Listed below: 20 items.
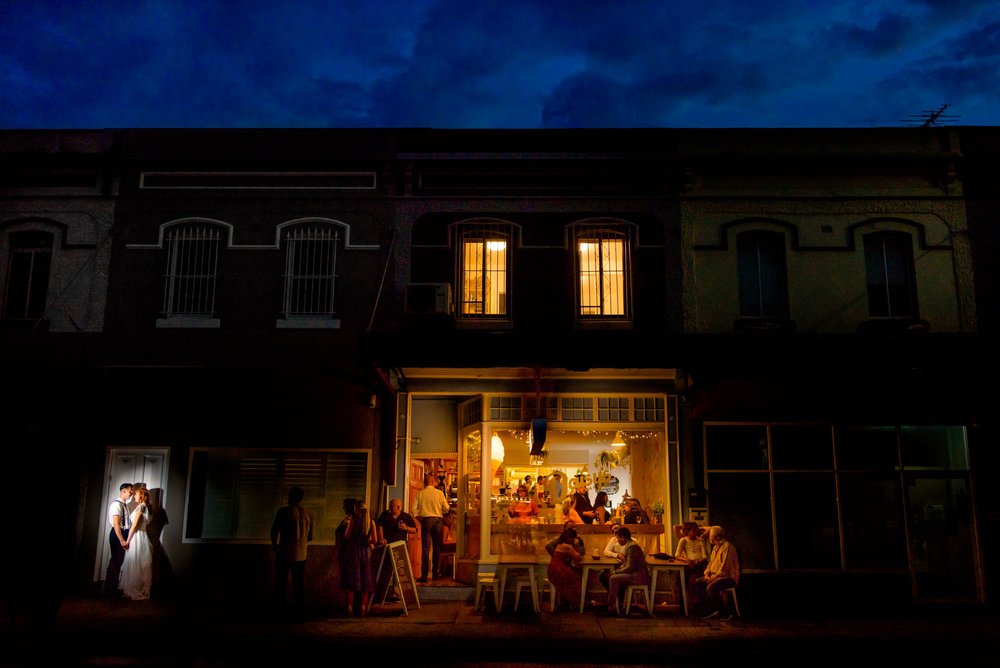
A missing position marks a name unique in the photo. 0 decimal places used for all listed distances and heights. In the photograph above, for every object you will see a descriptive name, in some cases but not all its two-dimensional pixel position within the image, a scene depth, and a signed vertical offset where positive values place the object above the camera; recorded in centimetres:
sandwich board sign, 1230 -111
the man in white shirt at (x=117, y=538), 1298 -61
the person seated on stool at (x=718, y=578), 1209 -110
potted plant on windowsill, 1419 -12
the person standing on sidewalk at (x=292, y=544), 1206 -63
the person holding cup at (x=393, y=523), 1334 -34
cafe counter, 1412 -58
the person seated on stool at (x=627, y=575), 1230 -108
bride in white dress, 1299 -100
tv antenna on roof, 1495 +734
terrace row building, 1371 +322
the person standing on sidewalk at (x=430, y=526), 1473 -42
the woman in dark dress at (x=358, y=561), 1190 -87
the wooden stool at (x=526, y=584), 1222 -127
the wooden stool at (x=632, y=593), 1225 -136
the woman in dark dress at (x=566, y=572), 1255 -108
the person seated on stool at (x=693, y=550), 1252 -71
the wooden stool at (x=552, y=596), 1248 -144
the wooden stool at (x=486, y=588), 1241 -132
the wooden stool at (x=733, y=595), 1220 -138
